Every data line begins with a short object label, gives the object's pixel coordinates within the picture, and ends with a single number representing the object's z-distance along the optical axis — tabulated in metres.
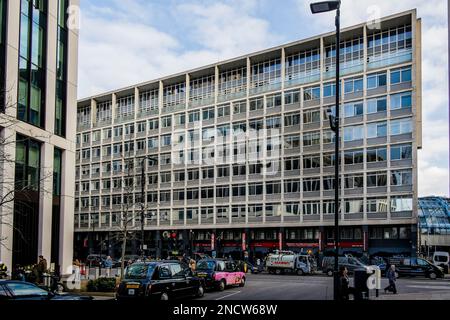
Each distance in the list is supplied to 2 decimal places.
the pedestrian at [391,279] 27.97
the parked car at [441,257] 67.81
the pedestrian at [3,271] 23.89
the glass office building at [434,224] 80.88
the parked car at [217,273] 28.38
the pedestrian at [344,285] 19.59
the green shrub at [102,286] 25.67
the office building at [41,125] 29.45
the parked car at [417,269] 45.34
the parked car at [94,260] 68.61
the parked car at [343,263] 44.47
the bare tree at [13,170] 28.06
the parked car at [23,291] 12.84
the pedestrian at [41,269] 25.62
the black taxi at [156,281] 20.17
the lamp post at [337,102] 16.50
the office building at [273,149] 69.38
